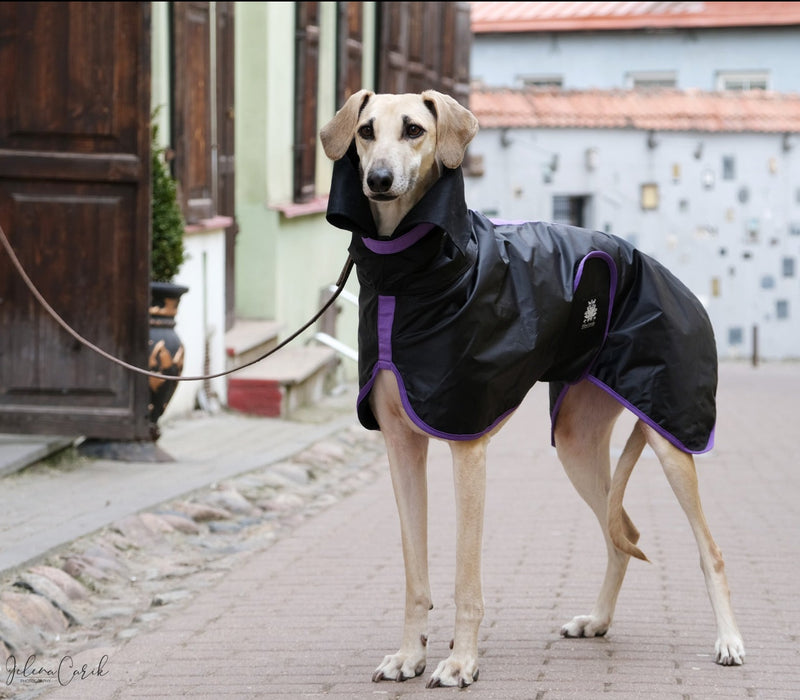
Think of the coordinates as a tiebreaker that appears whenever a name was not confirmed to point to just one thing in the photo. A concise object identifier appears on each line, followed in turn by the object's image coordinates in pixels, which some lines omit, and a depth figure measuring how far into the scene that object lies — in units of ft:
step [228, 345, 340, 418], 38.37
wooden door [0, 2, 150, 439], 26.43
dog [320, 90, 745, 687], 13.99
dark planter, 27.71
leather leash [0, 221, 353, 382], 15.64
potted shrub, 27.81
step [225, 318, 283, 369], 39.47
